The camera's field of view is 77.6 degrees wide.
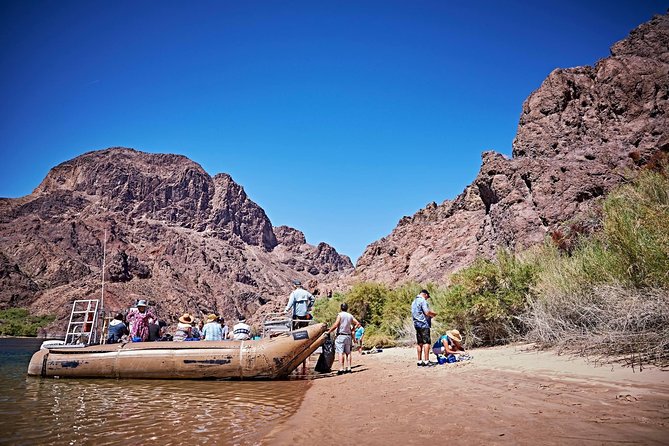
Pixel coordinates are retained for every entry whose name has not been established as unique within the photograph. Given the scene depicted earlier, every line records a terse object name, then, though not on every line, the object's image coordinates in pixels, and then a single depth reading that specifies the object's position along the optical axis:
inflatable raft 9.59
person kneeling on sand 10.60
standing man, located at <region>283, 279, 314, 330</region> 11.00
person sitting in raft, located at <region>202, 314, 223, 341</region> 12.23
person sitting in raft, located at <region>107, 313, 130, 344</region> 11.92
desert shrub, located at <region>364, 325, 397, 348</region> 19.93
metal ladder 11.87
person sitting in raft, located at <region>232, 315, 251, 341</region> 12.12
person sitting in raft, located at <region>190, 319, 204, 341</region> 12.82
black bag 11.19
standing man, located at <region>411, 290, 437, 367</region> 10.05
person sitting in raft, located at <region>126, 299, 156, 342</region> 11.93
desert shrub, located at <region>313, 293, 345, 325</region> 29.83
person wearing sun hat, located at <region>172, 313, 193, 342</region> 11.93
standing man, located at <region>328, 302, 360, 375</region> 10.79
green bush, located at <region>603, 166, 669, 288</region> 7.01
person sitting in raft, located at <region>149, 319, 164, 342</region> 12.40
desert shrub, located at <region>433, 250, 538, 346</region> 12.11
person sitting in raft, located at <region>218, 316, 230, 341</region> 16.08
